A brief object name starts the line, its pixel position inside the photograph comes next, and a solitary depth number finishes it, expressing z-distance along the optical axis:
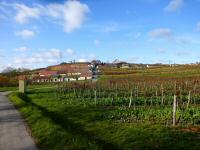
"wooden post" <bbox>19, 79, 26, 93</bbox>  22.87
